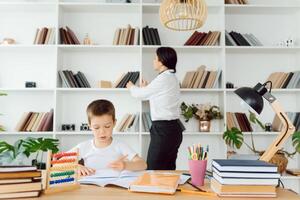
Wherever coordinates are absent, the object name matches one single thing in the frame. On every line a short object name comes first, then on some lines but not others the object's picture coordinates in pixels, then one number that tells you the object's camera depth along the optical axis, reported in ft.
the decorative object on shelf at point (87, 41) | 11.57
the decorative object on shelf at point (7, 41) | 11.35
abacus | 3.86
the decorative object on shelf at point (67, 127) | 11.51
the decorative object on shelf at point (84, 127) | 11.51
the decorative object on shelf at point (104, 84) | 11.38
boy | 5.53
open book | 4.20
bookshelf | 11.71
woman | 8.93
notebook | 3.74
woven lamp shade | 7.70
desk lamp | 4.28
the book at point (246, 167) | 3.72
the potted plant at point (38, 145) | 9.69
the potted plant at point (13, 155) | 9.76
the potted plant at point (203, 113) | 11.38
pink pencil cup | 4.33
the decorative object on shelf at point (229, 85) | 11.56
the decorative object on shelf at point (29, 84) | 11.55
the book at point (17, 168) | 3.62
